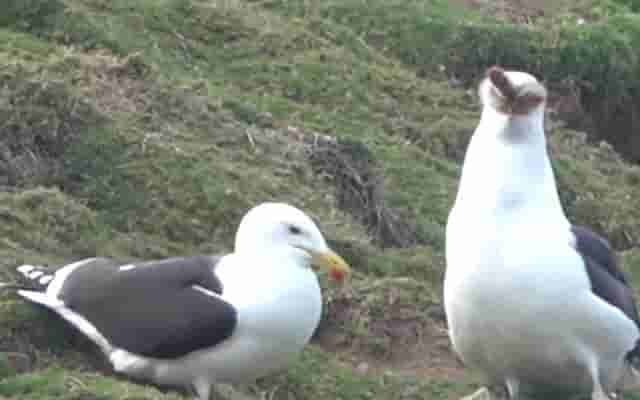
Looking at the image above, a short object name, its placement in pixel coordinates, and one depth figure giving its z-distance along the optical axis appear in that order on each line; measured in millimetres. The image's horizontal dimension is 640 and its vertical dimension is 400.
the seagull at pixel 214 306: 14125
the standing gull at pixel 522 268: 14172
